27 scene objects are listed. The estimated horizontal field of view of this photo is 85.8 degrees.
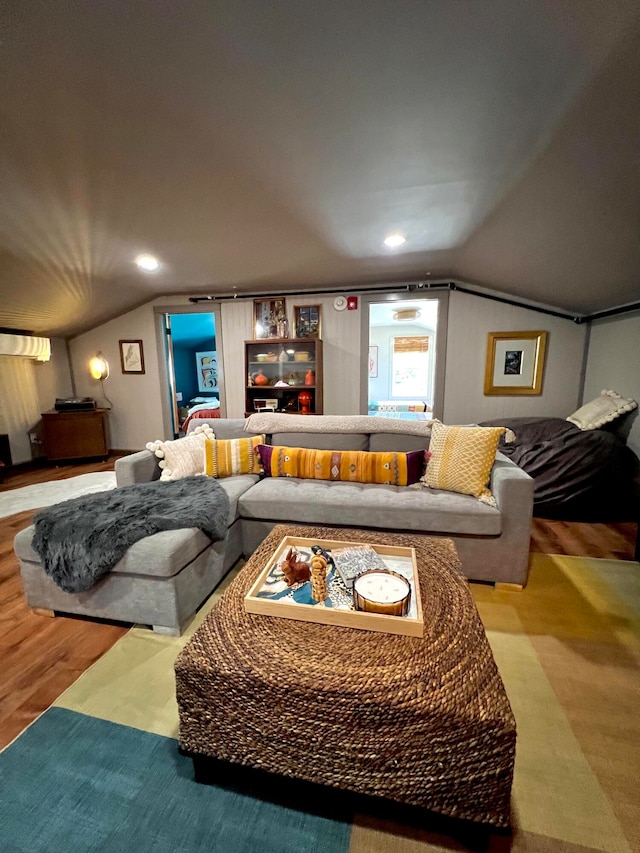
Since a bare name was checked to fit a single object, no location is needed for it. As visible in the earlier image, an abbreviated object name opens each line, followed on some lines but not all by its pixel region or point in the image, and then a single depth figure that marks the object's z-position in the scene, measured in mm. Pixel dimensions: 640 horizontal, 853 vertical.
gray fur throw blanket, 1539
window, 6766
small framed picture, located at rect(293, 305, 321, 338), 4176
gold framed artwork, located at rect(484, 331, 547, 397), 3754
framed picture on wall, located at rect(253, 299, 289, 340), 4230
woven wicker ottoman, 824
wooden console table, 4480
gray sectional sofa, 1570
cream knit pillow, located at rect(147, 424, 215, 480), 2355
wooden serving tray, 1021
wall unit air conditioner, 3976
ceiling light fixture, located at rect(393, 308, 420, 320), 5547
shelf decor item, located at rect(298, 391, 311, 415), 4148
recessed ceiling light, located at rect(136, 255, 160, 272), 3268
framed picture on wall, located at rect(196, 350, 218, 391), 6762
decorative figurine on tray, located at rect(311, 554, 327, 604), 1190
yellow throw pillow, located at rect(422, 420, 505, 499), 2041
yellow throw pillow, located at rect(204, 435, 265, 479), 2441
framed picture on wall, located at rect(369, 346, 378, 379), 6836
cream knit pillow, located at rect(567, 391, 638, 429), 2920
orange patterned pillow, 2281
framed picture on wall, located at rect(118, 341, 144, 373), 4754
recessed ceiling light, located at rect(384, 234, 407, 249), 2791
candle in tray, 1078
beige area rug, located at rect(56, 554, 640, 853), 921
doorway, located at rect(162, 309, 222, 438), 4773
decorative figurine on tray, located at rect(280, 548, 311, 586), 1276
